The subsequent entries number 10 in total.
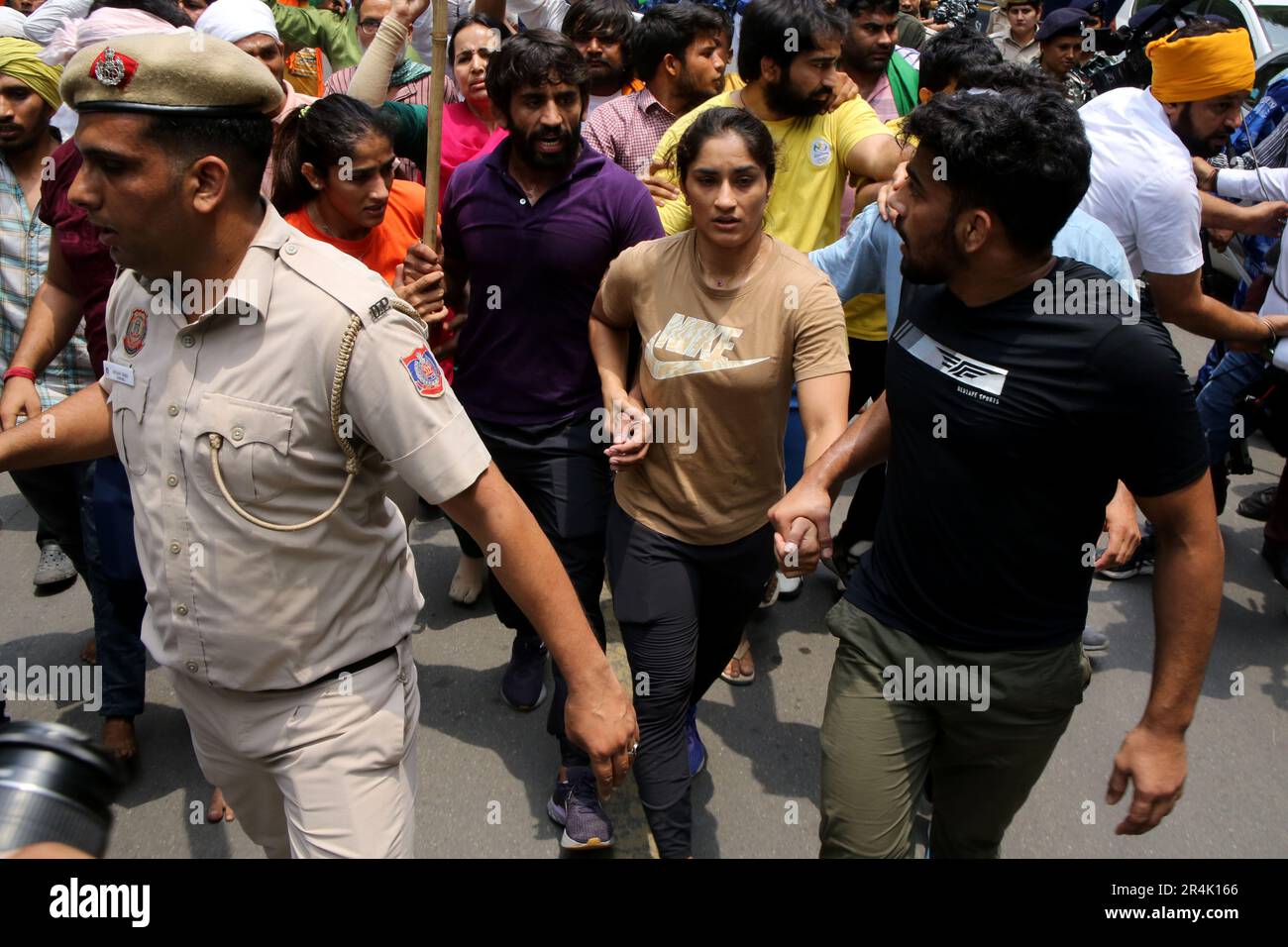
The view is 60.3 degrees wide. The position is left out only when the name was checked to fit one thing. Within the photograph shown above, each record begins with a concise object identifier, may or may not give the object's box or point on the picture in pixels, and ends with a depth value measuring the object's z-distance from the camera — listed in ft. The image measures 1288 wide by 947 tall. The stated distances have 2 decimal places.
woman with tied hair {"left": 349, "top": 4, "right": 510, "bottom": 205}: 14.28
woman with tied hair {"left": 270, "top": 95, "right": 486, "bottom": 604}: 11.39
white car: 28.76
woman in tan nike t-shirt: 9.64
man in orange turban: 12.29
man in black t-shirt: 7.14
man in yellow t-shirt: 13.33
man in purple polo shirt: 11.26
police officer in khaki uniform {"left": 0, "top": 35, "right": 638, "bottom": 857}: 6.32
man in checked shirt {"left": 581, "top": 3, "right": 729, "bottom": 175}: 16.78
